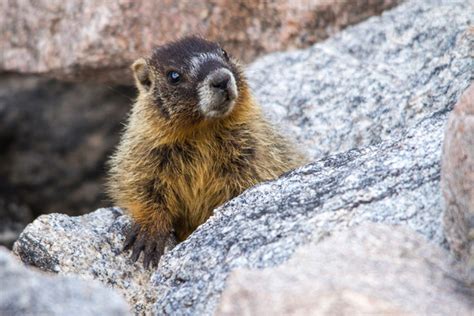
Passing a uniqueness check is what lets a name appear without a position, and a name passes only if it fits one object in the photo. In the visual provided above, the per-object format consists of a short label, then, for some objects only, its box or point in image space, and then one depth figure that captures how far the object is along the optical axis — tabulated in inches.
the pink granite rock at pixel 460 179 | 256.2
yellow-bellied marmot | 415.5
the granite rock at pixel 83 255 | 350.3
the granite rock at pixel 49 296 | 234.5
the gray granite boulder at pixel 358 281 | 247.4
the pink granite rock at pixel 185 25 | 540.4
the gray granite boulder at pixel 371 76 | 446.0
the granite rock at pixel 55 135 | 639.8
